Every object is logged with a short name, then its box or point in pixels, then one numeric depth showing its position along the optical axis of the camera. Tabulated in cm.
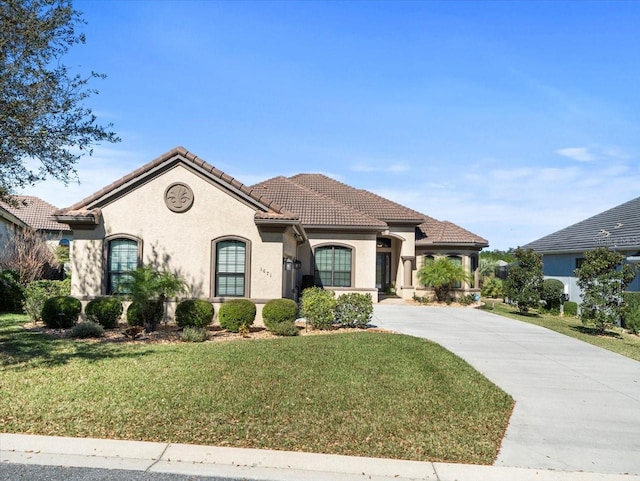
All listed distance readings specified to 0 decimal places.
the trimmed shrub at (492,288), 3481
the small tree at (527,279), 2169
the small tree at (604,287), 1636
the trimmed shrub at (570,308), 2427
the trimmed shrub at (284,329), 1365
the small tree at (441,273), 2494
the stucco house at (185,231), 1539
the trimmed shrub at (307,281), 2298
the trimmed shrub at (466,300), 2569
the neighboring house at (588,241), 2252
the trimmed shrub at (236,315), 1401
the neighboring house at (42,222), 3200
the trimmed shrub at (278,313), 1415
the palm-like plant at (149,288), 1304
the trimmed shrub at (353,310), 1511
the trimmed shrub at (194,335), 1262
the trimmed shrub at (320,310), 1470
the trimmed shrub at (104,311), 1398
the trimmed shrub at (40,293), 1552
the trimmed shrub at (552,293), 2495
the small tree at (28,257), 2288
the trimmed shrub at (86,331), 1273
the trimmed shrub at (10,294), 1919
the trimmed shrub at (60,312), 1406
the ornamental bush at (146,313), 1360
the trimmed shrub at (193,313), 1392
